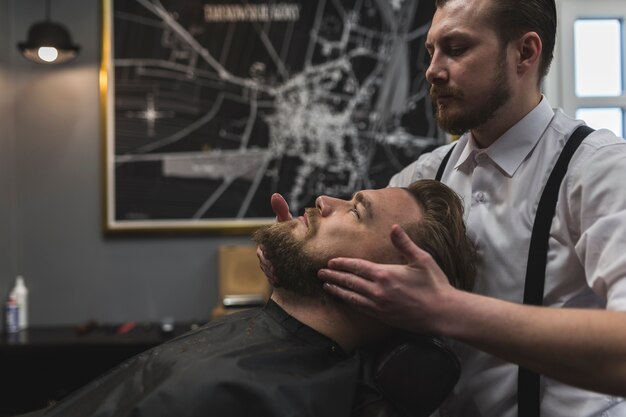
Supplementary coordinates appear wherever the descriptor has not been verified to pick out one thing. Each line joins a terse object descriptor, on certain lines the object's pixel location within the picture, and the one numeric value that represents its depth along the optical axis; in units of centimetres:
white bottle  334
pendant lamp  322
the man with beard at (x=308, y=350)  143
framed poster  346
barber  121
